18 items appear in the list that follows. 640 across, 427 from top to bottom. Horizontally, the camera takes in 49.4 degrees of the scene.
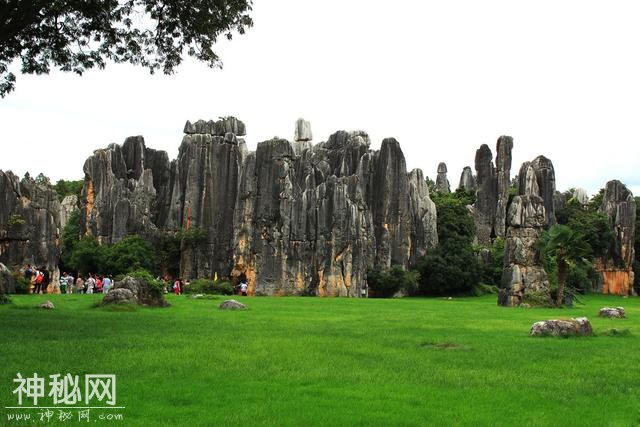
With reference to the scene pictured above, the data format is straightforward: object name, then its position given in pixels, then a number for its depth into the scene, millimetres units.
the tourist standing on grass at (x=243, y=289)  55969
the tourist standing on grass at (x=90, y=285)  42288
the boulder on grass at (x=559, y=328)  17797
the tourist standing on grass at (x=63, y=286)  46781
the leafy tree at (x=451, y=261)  60312
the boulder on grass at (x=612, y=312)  27781
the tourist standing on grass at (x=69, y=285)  46962
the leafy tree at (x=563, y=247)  38156
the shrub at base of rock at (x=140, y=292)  25902
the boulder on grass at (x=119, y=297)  25000
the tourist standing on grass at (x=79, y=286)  44572
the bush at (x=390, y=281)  58469
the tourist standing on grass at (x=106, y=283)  41106
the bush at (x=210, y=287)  54594
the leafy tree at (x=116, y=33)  18219
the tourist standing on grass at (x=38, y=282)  40156
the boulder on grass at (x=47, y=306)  23719
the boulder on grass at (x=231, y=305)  27203
